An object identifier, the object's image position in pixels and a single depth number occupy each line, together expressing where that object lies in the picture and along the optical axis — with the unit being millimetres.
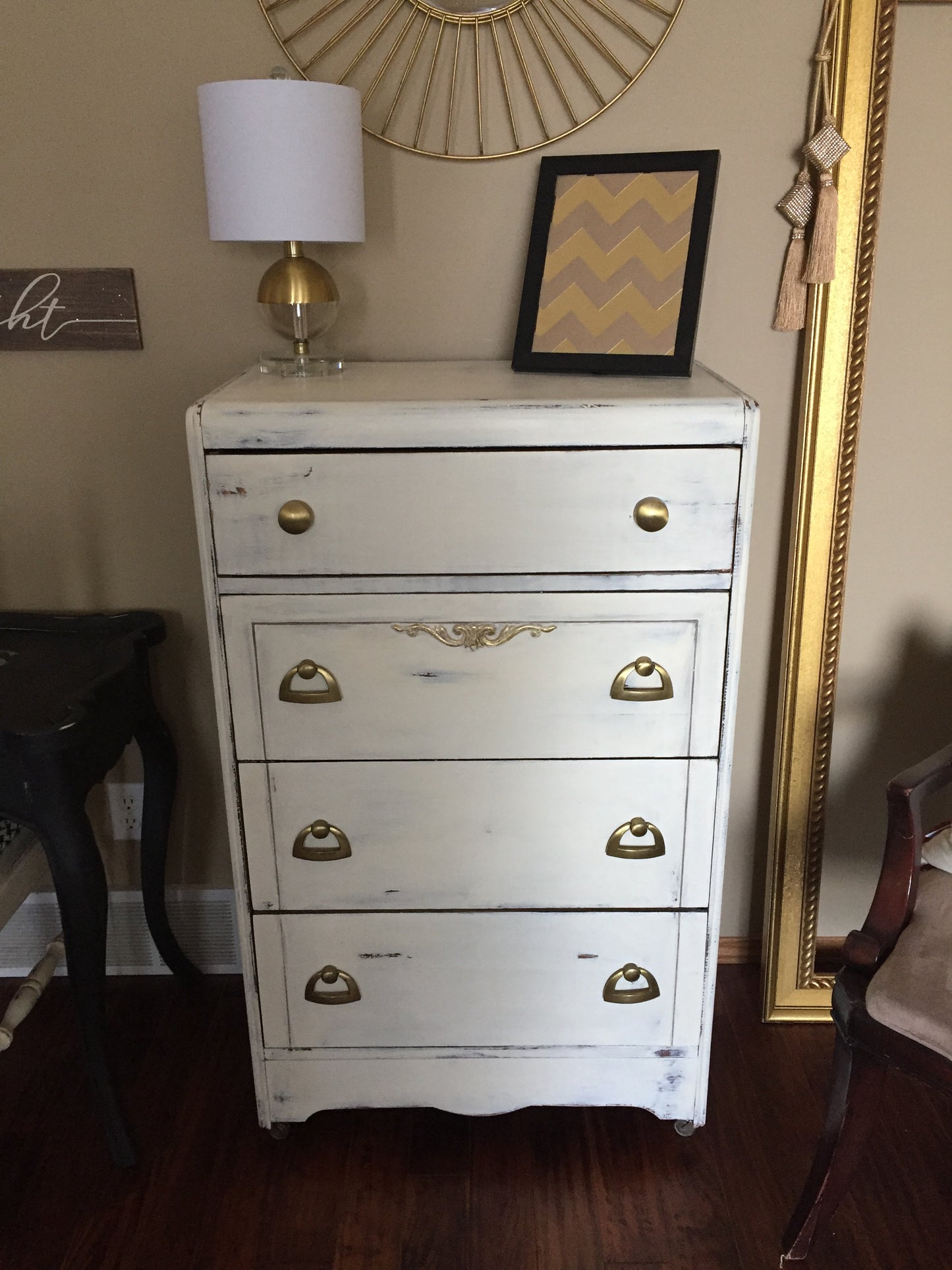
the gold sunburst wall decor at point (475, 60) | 1594
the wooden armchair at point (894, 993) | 1274
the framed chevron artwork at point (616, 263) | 1578
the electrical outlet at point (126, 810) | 2014
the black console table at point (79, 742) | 1447
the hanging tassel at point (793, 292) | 1647
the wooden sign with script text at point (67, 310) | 1708
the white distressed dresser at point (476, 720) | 1325
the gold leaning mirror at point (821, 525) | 1582
